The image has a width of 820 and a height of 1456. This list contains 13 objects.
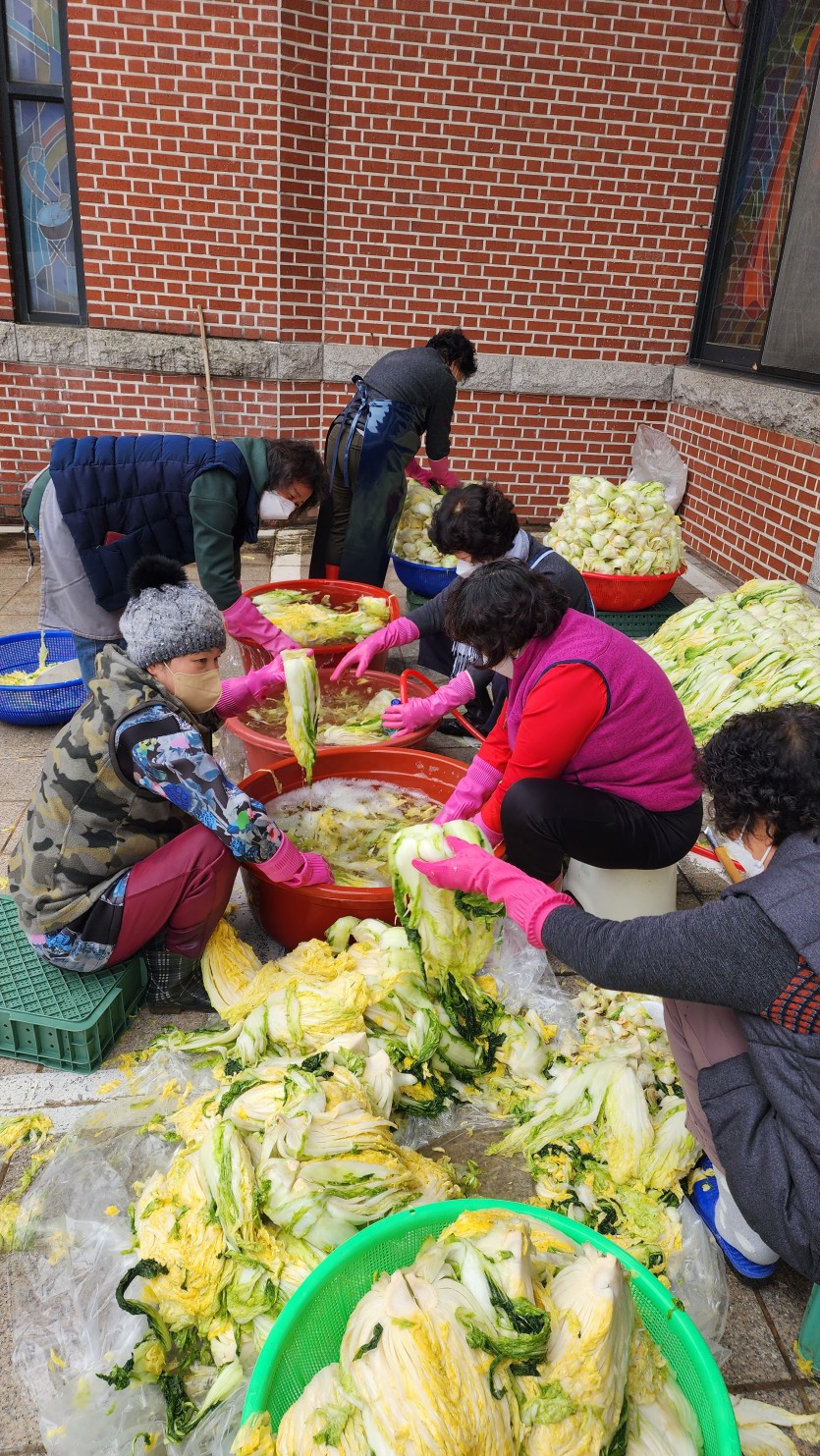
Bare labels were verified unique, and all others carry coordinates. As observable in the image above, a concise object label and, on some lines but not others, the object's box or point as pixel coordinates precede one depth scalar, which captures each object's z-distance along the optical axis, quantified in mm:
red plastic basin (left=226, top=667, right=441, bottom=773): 4020
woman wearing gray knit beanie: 2740
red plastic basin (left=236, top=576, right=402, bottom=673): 5272
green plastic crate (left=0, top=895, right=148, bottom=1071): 2809
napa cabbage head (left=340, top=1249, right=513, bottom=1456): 1496
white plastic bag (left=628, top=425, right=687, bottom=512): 8531
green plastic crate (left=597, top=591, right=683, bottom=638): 6469
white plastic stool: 3371
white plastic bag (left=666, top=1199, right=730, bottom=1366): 2178
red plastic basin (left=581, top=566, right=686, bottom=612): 6172
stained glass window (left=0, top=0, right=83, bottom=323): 7555
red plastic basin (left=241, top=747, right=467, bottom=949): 3133
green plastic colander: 1659
